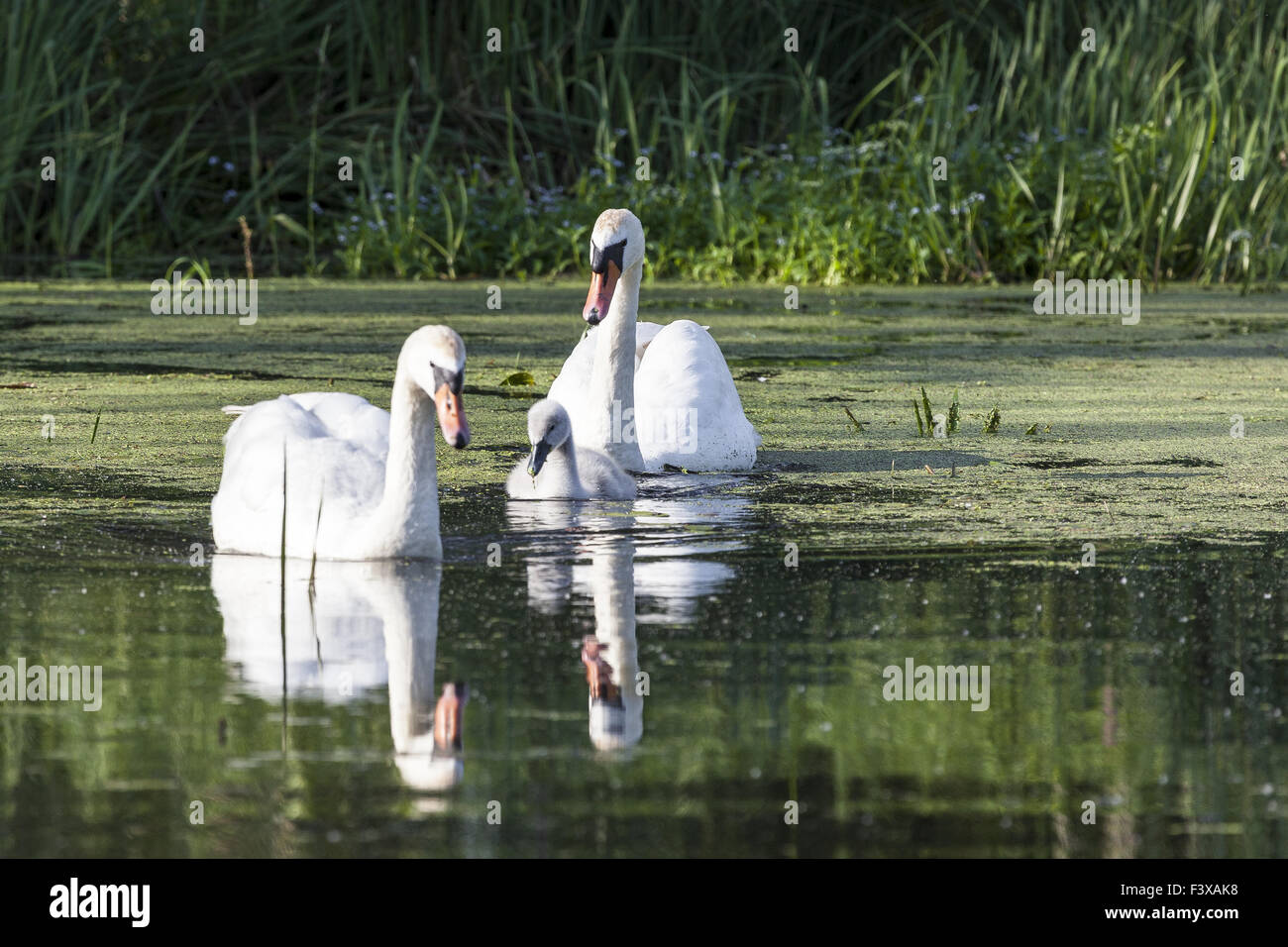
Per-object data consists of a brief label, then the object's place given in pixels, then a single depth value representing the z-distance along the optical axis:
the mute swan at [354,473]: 9.09
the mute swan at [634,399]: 12.11
